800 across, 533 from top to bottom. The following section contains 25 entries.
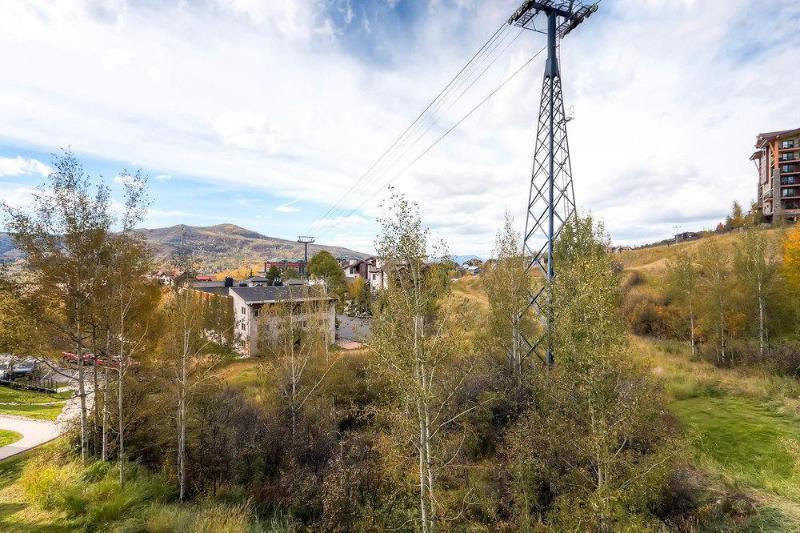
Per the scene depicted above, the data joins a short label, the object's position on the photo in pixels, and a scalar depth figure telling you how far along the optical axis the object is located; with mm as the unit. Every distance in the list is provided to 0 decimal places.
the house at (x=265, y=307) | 23297
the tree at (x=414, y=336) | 10352
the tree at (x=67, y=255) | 12219
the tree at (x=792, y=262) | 26312
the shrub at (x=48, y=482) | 10734
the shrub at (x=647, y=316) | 38500
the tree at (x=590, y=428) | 9148
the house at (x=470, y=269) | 97425
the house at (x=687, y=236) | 80438
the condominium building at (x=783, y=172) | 67188
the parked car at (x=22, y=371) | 28805
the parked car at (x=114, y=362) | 13388
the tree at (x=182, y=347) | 12953
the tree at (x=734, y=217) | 65675
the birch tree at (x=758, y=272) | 27203
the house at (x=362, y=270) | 80919
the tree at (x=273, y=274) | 66688
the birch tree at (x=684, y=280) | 31688
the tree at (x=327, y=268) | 54241
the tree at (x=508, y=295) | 20344
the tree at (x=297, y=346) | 18391
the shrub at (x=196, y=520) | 9688
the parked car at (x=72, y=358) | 13569
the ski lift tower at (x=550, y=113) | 16759
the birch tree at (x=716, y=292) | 28891
